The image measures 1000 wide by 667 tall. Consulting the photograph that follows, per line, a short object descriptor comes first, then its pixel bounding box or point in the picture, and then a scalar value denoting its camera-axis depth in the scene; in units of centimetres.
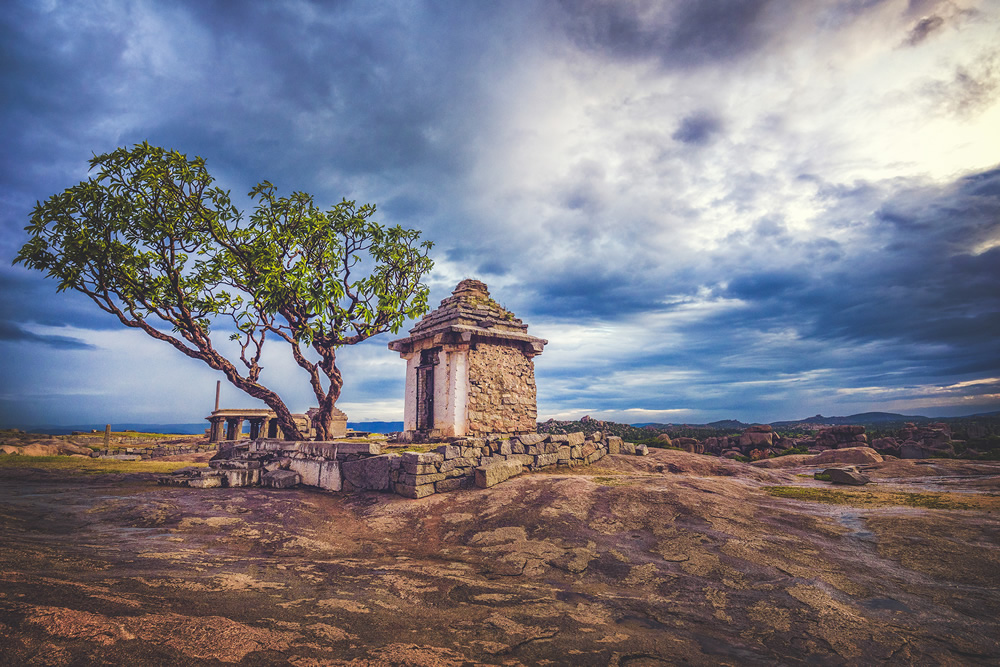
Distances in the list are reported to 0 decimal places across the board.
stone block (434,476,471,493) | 1005
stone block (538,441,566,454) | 1262
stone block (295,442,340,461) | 1168
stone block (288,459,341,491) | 1123
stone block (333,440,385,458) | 1142
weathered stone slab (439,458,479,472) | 1029
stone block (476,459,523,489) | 1011
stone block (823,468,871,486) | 1114
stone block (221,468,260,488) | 1108
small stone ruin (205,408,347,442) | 2672
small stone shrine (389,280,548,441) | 1642
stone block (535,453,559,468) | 1205
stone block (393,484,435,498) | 957
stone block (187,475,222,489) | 1063
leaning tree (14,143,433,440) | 1255
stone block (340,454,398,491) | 1050
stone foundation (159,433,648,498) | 1011
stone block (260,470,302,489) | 1129
